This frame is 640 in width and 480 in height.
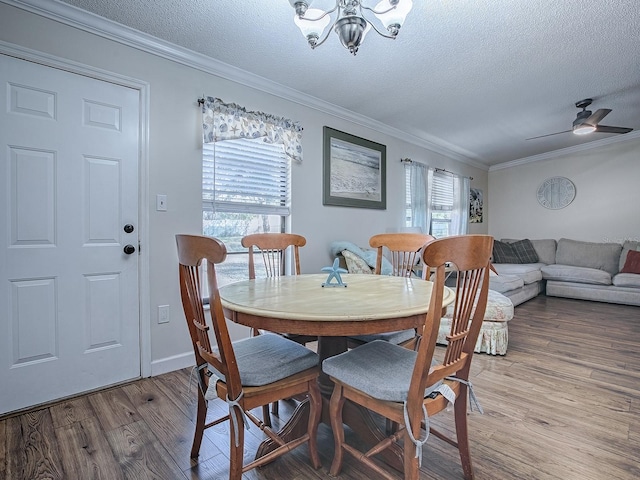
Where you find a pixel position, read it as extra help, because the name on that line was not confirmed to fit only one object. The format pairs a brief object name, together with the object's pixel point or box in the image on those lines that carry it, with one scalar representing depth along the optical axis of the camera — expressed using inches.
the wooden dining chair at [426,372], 39.6
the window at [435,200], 179.0
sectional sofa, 170.2
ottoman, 104.9
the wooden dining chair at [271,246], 83.5
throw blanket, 116.3
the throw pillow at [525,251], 218.8
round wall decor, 222.0
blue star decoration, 65.8
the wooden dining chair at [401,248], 87.3
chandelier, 60.0
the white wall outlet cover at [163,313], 91.1
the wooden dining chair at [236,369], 43.9
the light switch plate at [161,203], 90.5
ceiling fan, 132.4
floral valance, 97.3
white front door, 71.4
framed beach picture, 135.8
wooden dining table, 43.7
